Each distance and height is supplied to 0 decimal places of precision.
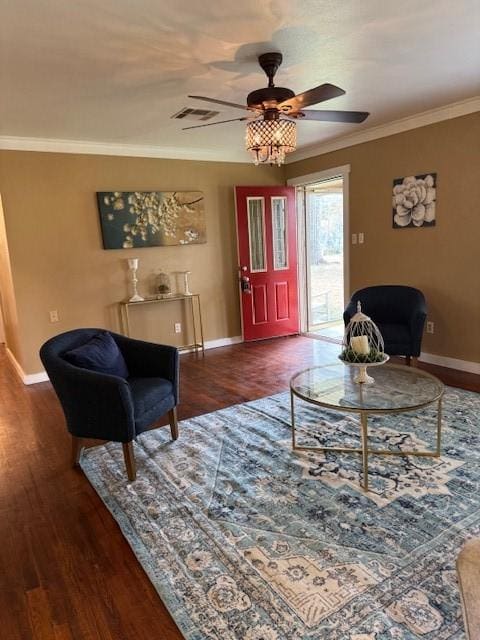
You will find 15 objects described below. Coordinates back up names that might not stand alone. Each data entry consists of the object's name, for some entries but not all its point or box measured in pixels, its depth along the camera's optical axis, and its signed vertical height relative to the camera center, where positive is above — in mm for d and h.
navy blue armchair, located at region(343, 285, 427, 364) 3705 -756
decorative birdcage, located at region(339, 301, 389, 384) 2432 -676
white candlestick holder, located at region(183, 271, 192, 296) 5169 -472
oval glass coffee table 2201 -898
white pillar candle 2441 -624
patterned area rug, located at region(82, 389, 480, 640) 1497 -1292
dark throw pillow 2488 -631
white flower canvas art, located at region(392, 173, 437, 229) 4094 +296
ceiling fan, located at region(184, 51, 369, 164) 2391 +719
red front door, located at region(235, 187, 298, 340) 5473 -255
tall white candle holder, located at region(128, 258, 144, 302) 4742 -317
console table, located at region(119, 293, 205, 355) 4867 -795
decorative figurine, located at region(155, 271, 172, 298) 5020 -452
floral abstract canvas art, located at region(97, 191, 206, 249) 4656 +318
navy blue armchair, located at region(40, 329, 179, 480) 2287 -836
